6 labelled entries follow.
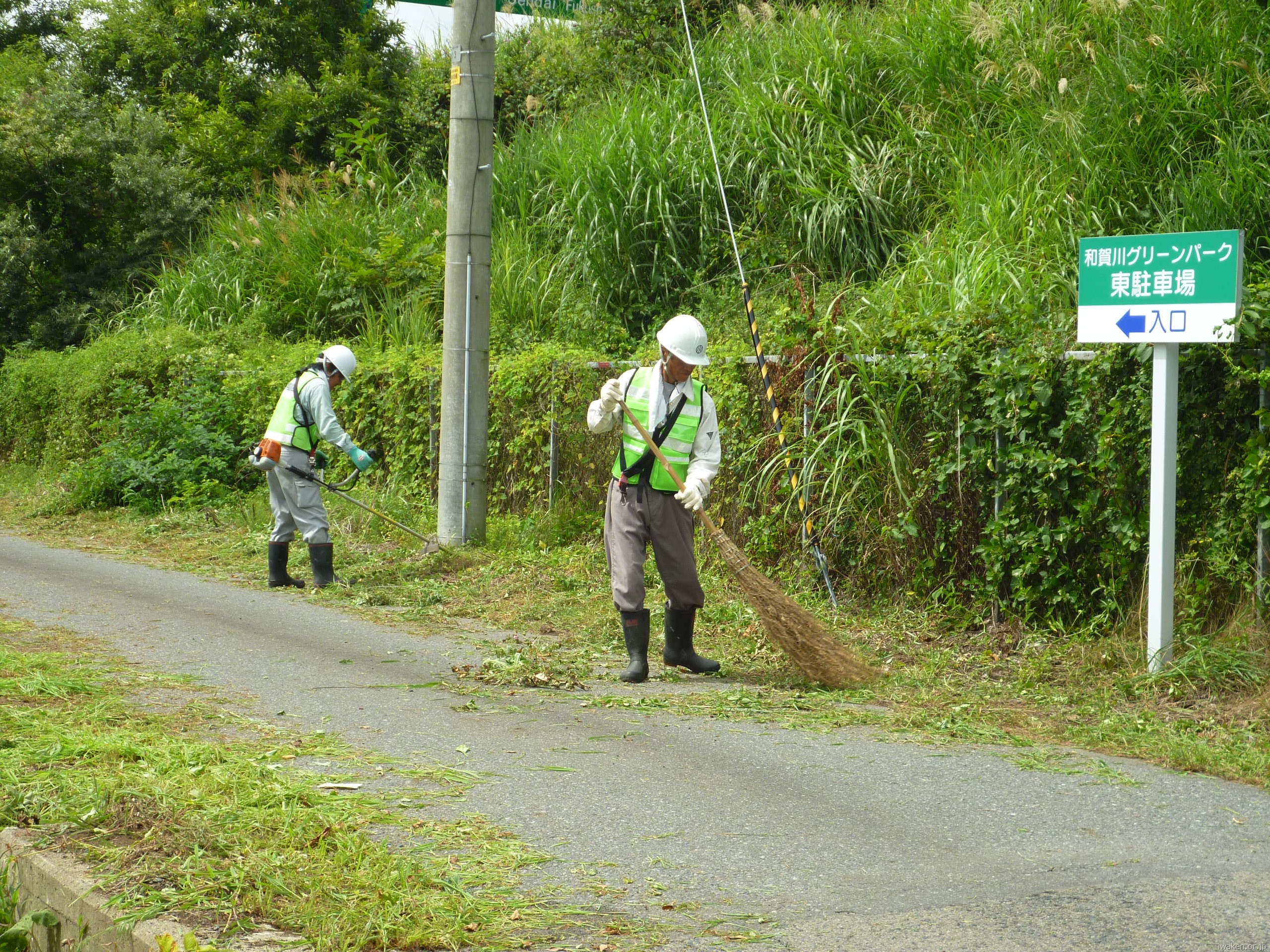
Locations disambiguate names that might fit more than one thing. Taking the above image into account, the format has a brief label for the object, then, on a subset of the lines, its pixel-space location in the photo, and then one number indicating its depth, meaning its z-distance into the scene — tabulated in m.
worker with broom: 14.02
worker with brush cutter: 20.41
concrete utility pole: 22.09
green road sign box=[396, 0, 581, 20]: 34.91
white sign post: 12.30
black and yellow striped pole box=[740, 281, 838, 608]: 17.27
